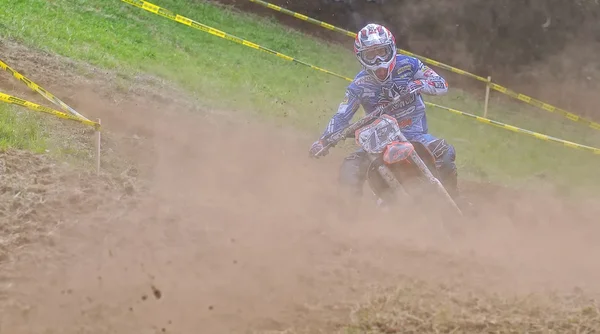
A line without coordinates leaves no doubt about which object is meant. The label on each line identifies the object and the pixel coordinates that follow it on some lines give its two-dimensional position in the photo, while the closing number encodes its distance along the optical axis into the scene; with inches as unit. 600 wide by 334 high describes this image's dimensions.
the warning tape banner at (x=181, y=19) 917.2
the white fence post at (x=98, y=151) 572.1
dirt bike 508.7
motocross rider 532.7
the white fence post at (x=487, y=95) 1078.2
